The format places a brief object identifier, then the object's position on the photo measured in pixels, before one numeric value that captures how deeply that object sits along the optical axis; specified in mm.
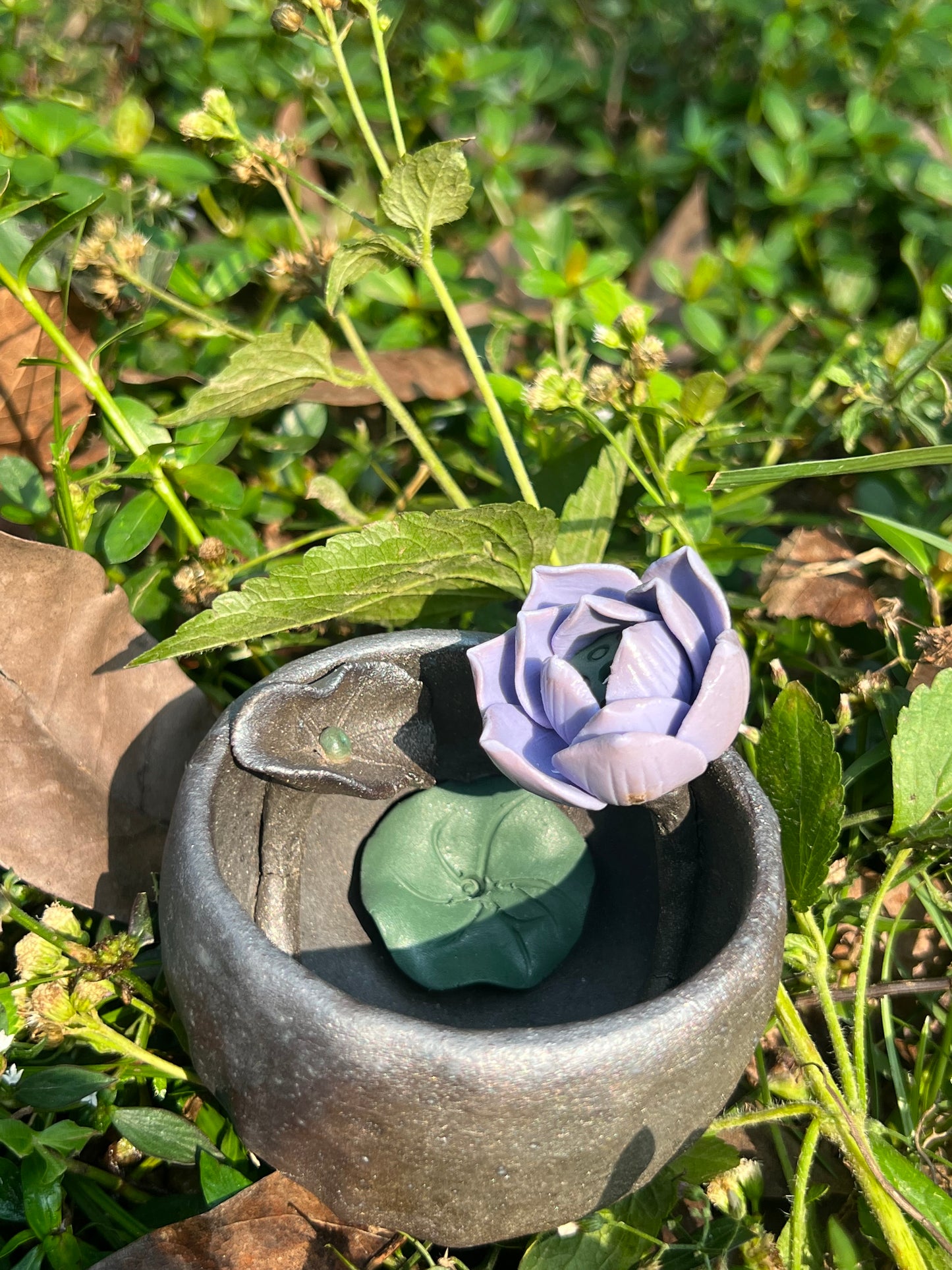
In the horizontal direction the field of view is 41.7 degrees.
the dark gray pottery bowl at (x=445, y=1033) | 140
